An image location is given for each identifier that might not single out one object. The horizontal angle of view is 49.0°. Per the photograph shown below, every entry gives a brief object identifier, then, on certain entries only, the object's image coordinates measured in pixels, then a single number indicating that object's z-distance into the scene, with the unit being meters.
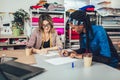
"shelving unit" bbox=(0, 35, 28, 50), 2.55
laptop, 0.94
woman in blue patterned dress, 1.40
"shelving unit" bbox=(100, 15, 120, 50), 2.79
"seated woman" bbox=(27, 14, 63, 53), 2.04
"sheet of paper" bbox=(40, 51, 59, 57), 1.59
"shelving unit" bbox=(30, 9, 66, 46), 2.62
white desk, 0.97
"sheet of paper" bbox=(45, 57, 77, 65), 1.30
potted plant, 2.65
